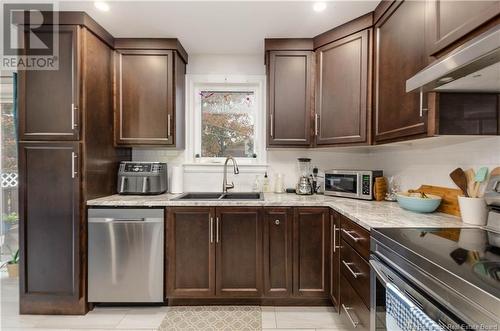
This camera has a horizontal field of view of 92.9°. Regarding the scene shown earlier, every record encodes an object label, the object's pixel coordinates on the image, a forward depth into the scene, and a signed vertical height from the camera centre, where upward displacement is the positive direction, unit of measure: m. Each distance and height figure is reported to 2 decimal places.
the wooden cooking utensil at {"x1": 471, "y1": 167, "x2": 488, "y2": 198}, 1.33 -0.08
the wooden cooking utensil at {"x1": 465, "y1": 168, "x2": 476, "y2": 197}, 1.40 -0.09
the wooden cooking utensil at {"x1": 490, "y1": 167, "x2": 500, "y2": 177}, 1.27 -0.04
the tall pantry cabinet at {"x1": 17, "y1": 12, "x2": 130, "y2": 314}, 1.90 -0.13
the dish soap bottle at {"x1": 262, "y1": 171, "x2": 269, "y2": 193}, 2.58 -0.24
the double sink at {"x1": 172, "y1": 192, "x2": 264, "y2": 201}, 2.47 -0.35
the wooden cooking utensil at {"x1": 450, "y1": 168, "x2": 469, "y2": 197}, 1.45 -0.08
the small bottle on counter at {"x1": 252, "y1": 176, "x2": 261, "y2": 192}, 2.63 -0.25
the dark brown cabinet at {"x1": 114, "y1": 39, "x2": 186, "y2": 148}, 2.30 +0.66
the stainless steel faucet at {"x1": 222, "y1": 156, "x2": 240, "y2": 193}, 2.51 -0.13
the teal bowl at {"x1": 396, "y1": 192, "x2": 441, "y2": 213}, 1.57 -0.26
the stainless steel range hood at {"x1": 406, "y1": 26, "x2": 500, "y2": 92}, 0.80 +0.38
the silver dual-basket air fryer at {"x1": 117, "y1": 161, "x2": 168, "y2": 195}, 2.31 -0.16
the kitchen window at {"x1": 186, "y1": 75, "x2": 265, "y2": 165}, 2.71 +0.47
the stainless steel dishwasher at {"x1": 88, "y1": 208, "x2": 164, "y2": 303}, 1.95 -0.76
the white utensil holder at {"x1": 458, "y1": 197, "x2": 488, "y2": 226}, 1.32 -0.26
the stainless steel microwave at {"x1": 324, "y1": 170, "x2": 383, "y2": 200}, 2.07 -0.18
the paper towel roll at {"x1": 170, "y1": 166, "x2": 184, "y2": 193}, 2.53 -0.19
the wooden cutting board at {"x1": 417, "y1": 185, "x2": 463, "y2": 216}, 1.53 -0.22
